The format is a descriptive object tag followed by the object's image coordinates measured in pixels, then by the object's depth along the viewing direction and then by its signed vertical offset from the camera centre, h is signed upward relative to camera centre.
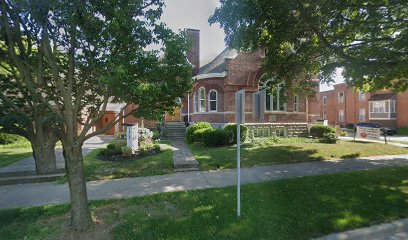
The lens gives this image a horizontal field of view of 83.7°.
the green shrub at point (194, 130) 15.15 -0.97
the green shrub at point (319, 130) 16.62 -1.19
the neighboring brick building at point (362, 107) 33.56 +1.10
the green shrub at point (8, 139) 17.02 -1.55
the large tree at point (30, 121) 4.16 -0.07
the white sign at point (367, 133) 15.58 -1.33
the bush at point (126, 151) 10.80 -1.63
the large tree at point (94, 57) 3.67 +1.09
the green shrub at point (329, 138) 14.63 -1.55
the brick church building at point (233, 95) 17.17 +1.65
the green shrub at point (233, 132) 13.46 -1.04
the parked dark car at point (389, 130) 28.14 -2.12
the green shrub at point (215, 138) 13.23 -1.31
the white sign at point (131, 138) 11.20 -1.05
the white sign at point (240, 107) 4.53 +0.17
